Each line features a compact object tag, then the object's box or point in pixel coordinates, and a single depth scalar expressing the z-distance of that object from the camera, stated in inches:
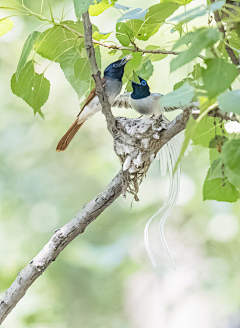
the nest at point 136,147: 262.2
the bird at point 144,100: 268.1
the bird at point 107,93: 267.0
